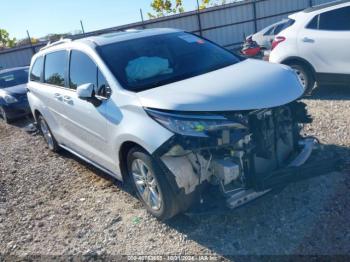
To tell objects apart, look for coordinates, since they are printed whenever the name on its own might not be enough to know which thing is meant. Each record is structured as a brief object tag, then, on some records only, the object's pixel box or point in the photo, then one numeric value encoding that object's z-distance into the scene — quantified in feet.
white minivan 9.77
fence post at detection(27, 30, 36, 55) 57.62
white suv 20.24
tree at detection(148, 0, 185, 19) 151.84
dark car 30.58
